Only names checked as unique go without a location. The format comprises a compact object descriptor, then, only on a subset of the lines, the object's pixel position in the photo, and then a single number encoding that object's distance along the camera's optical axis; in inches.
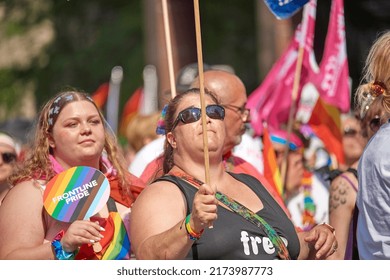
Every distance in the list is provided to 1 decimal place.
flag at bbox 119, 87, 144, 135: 1064.1
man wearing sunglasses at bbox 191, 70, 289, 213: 519.5
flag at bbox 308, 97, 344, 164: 692.7
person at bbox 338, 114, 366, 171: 637.3
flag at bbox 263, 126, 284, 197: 595.5
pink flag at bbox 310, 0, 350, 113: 698.2
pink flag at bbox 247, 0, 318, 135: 705.6
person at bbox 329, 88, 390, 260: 464.4
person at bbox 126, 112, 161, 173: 700.7
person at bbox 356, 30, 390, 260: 375.9
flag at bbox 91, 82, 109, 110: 1044.7
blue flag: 561.0
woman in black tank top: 368.5
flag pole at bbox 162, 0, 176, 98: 522.3
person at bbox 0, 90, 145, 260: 400.8
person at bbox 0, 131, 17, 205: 538.9
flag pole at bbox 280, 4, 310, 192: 620.7
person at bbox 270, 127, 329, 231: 613.0
